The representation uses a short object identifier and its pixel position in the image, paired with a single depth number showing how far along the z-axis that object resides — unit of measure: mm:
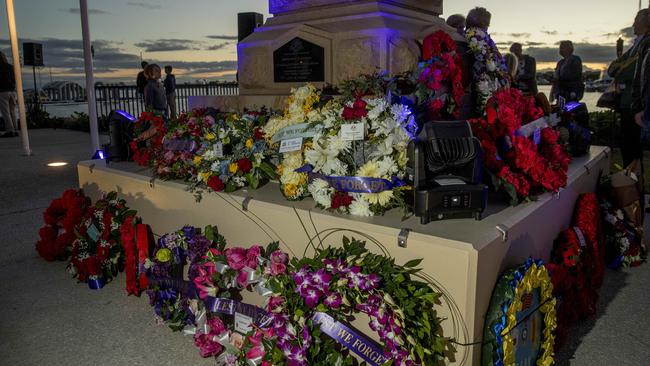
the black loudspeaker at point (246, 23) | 7730
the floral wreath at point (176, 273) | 2781
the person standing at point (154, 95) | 9578
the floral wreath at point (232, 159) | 3105
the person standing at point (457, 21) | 5570
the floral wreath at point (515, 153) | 2561
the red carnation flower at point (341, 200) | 2453
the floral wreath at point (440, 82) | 2973
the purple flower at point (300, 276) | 2044
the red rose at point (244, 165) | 3107
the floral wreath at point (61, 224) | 3824
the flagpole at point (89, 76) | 8594
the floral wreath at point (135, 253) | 3191
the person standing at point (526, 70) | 8273
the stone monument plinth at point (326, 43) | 3887
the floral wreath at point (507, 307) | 1977
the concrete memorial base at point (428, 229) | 1951
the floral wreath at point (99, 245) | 3412
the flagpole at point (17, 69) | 8707
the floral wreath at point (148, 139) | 3900
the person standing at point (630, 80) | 4699
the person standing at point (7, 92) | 11041
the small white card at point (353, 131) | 2467
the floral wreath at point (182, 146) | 3479
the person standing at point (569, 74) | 8164
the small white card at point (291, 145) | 2793
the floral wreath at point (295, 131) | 2754
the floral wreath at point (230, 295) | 2371
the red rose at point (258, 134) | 3262
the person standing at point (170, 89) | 14031
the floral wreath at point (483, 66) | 4359
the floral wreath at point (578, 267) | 2582
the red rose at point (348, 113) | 2545
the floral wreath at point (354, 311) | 1910
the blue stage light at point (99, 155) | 4980
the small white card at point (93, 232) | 3598
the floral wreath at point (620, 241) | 3653
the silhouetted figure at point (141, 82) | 12727
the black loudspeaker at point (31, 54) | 14711
